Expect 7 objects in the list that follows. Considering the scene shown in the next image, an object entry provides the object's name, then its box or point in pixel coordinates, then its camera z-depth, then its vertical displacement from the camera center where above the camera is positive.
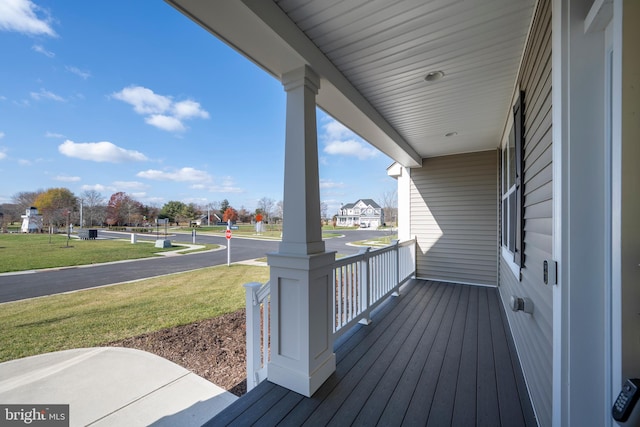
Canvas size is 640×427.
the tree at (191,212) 31.55 +0.32
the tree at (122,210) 17.35 +0.35
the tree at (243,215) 31.16 -0.04
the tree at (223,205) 35.06 +1.31
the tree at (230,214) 30.30 +0.07
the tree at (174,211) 29.78 +0.43
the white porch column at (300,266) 1.90 -0.41
